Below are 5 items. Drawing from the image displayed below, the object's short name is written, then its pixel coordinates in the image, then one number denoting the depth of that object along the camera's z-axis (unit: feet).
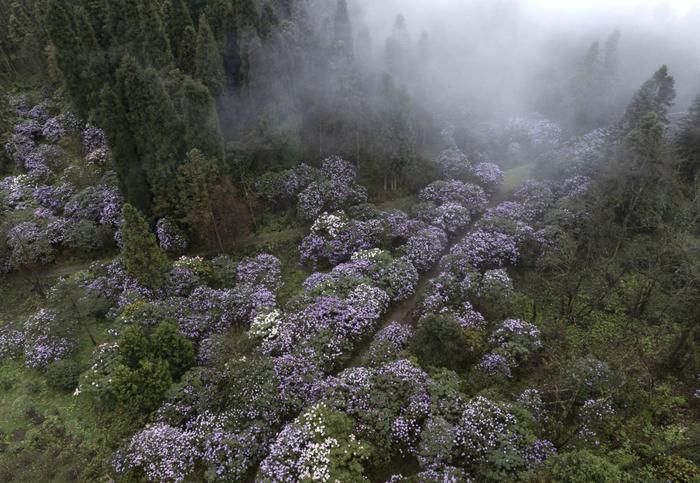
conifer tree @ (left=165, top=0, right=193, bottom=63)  139.03
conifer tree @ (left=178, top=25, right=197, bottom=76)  132.98
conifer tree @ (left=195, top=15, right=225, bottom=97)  126.11
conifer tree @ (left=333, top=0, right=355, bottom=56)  158.81
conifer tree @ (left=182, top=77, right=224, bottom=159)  105.40
